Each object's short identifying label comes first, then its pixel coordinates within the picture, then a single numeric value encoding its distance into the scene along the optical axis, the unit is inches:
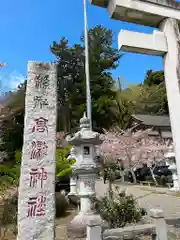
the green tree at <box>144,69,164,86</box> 1427.9
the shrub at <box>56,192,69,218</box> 315.3
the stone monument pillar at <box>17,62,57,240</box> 108.9
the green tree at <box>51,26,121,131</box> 889.2
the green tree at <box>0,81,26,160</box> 687.7
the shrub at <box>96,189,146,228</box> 187.9
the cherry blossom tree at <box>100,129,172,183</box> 687.1
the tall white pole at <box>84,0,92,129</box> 487.5
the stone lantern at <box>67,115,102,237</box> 234.9
